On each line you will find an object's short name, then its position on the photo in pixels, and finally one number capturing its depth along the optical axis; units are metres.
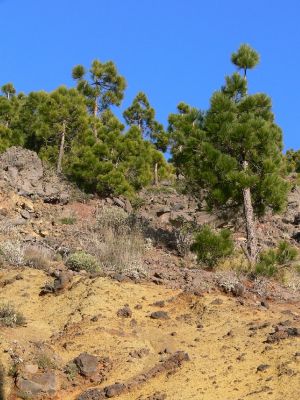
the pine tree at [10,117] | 27.09
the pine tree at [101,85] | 33.38
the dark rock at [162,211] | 20.12
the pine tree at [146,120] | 35.47
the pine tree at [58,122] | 25.77
